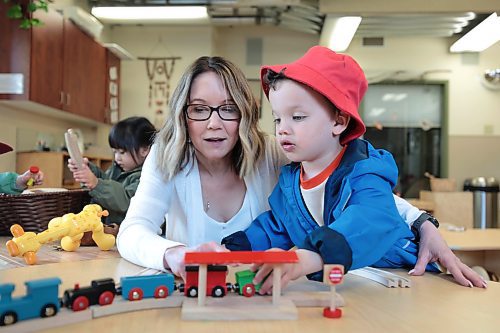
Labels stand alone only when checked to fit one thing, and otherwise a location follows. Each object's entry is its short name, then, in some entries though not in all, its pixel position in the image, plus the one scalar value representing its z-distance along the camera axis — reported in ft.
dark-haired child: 6.23
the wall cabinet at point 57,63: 11.35
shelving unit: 12.46
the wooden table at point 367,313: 1.99
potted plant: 10.84
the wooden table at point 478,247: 8.46
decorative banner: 20.07
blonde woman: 3.76
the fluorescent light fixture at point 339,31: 16.24
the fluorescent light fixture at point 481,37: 15.80
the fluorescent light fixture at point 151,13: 16.51
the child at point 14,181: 4.66
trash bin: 18.56
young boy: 2.67
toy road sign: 2.22
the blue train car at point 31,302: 1.90
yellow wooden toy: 3.30
